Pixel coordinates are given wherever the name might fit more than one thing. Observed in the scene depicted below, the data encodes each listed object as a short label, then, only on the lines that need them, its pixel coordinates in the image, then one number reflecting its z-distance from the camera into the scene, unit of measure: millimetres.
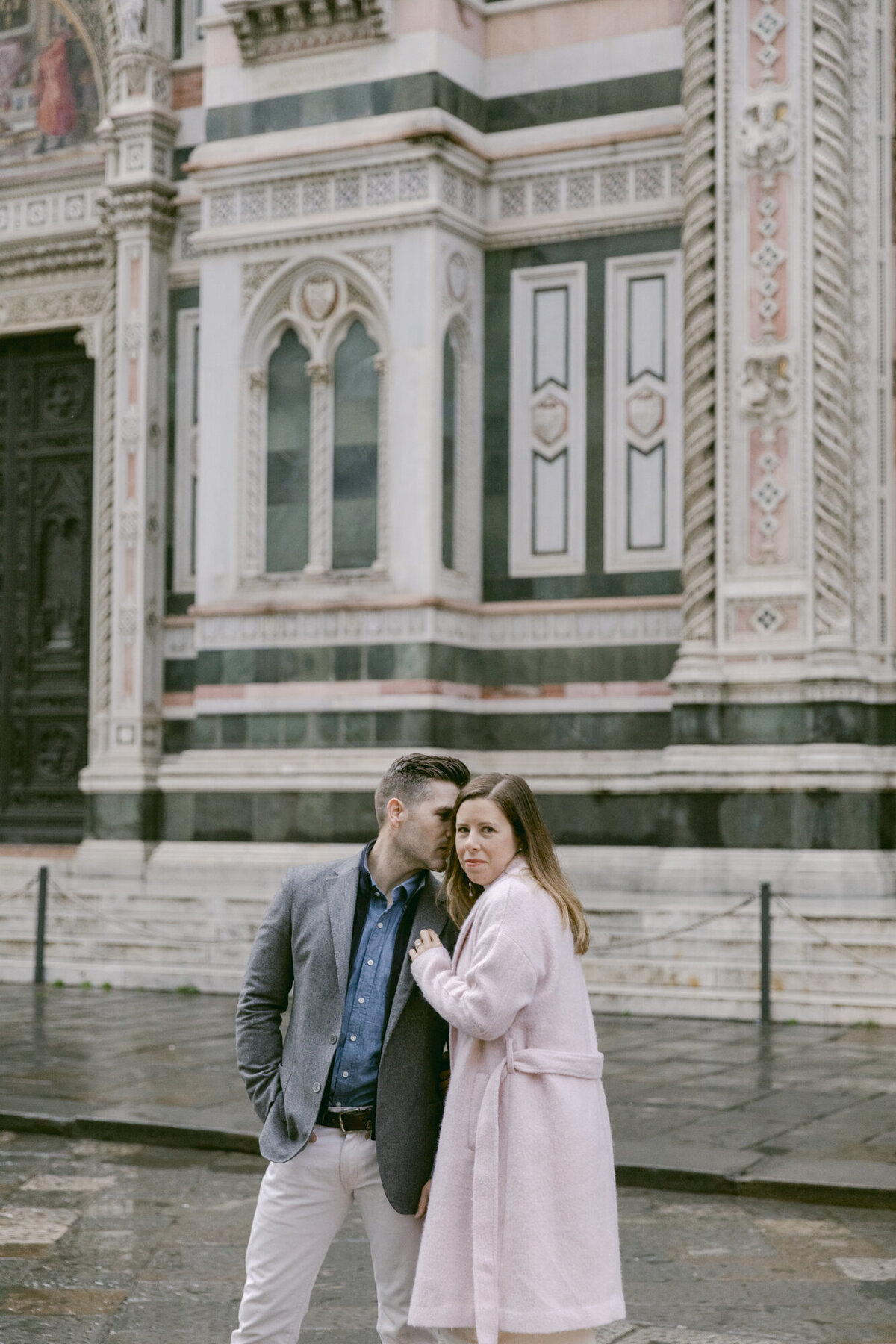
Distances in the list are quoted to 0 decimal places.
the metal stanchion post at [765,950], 12023
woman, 3738
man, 3990
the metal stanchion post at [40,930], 14312
